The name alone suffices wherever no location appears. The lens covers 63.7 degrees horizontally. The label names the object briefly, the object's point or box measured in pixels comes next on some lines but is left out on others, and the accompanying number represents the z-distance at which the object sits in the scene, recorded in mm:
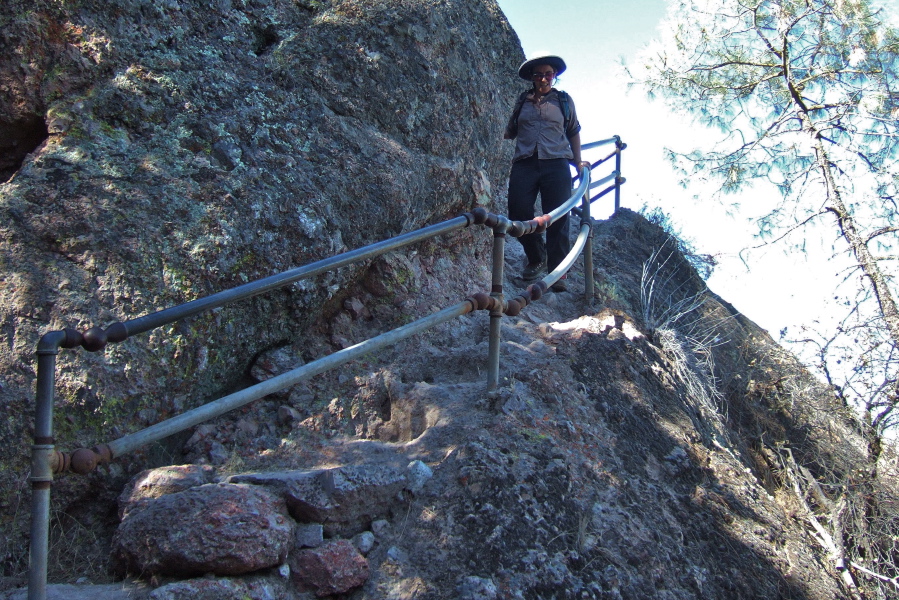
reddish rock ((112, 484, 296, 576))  2062
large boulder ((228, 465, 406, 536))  2342
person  4820
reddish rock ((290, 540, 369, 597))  2164
